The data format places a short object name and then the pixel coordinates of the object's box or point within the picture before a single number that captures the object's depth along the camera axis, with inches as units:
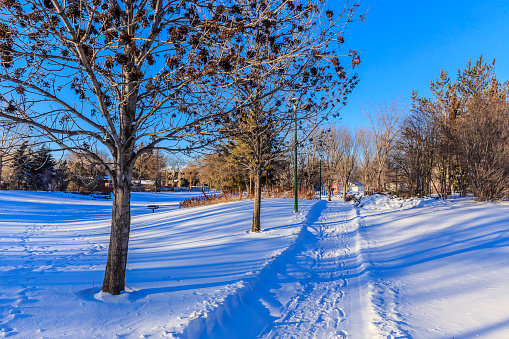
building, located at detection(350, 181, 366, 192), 1879.2
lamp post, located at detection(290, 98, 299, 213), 337.4
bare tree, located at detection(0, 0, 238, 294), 131.3
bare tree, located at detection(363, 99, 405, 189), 1048.8
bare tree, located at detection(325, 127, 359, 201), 1114.7
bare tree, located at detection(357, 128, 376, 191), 1235.2
